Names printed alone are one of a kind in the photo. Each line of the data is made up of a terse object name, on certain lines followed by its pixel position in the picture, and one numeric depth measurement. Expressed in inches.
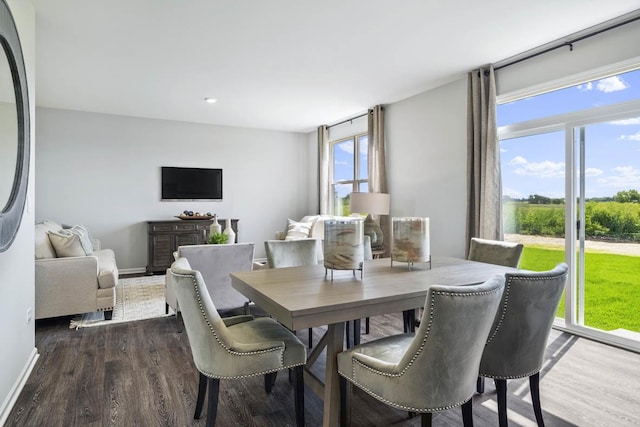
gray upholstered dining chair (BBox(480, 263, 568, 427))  66.6
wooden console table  239.3
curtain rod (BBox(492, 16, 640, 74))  115.7
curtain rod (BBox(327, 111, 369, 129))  243.1
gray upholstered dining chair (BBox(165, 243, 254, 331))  131.2
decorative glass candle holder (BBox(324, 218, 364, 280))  78.1
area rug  149.6
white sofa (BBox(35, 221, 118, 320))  138.4
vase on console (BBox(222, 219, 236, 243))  165.0
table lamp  195.5
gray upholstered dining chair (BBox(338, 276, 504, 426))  54.1
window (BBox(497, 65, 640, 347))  122.0
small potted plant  158.9
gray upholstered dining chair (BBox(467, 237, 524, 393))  111.2
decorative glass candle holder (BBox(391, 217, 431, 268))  90.0
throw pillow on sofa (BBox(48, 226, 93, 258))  145.6
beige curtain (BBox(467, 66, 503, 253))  152.3
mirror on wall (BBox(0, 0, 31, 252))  77.7
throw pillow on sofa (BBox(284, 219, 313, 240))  237.3
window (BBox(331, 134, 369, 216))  253.1
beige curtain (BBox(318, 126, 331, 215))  279.7
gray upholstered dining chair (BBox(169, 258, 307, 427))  67.8
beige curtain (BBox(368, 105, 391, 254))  216.2
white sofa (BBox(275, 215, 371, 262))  236.8
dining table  61.9
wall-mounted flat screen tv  260.5
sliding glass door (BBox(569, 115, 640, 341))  121.3
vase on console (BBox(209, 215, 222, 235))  164.6
